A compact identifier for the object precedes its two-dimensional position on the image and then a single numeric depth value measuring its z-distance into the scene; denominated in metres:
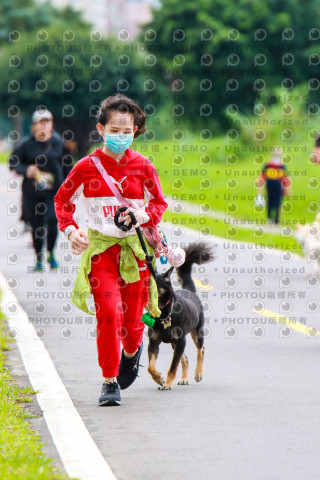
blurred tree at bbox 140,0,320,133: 77.12
